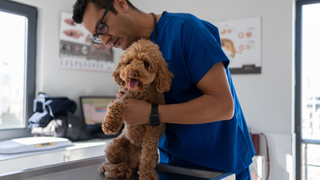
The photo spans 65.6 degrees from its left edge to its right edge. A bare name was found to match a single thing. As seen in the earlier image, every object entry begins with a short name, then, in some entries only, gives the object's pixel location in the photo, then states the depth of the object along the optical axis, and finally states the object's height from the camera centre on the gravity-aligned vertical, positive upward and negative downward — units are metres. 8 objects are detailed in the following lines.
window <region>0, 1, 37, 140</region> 2.33 +0.23
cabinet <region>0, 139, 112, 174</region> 1.77 -0.52
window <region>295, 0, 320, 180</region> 2.33 +0.08
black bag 2.31 -0.28
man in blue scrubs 0.73 +0.02
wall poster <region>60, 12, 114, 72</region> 2.68 +0.48
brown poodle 0.73 -0.06
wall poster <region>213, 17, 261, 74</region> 2.41 +0.50
